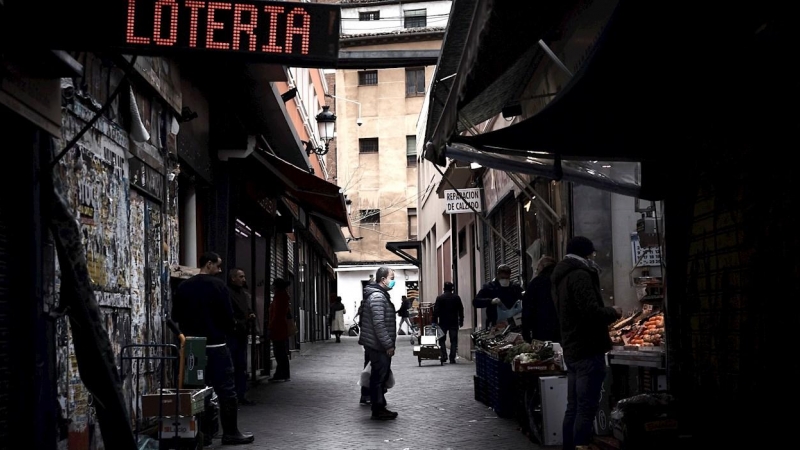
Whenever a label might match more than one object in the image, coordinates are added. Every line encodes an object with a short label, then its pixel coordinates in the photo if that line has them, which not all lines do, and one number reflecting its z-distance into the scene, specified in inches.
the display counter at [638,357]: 318.0
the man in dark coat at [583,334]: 321.4
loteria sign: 256.5
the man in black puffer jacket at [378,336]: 495.8
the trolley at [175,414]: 323.3
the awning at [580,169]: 336.8
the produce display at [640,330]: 351.6
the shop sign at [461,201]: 884.6
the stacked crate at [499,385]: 479.2
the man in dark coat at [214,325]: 407.5
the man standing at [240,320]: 531.2
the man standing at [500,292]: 655.8
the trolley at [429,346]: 896.9
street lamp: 930.1
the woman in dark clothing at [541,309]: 447.2
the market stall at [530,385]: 394.0
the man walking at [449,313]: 896.9
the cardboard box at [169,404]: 325.7
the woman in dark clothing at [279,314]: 693.3
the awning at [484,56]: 271.0
